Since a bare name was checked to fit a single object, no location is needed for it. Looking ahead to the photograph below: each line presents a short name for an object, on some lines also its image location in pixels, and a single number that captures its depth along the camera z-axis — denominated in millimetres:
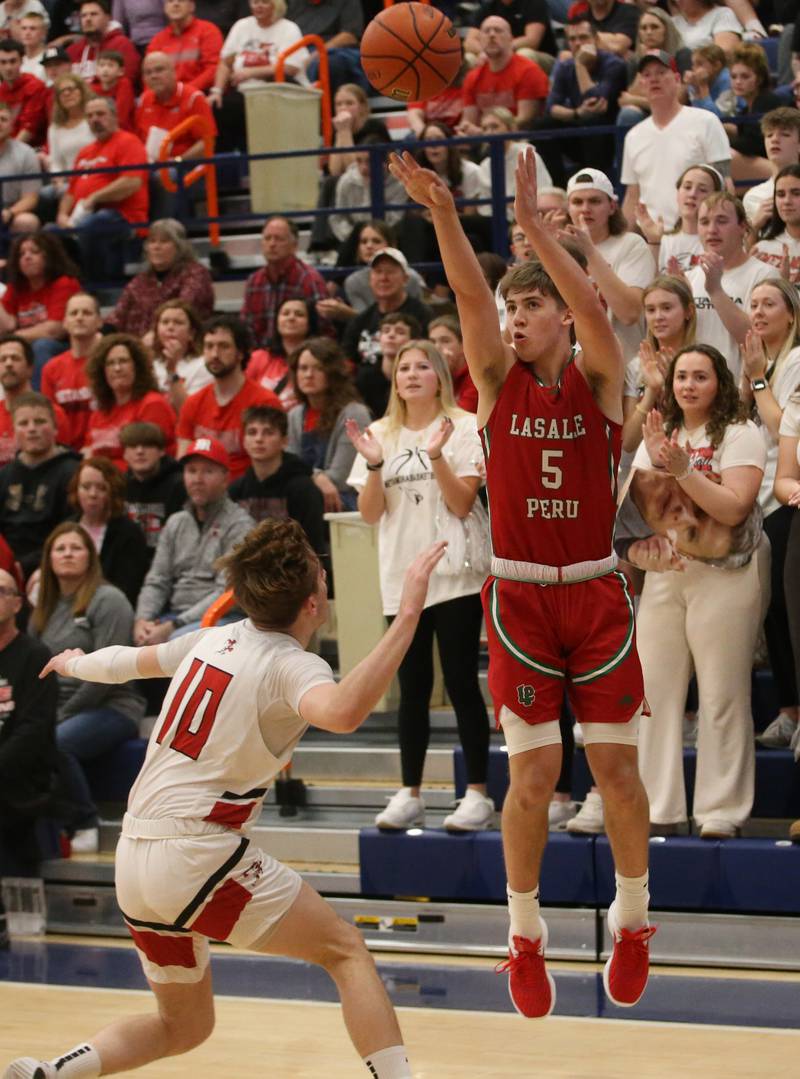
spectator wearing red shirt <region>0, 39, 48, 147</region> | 25957
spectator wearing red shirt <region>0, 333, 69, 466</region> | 18266
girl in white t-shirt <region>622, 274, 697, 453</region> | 13097
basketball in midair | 11019
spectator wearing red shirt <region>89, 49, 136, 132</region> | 25114
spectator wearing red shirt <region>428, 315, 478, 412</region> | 15426
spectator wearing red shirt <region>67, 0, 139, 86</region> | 26445
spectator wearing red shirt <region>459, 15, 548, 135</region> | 21579
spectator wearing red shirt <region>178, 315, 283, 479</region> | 17260
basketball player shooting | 9518
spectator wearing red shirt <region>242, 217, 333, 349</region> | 19125
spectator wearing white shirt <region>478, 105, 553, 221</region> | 20307
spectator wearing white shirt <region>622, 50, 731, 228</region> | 16417
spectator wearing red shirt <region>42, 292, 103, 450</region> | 18902
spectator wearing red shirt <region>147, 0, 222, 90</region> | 25519
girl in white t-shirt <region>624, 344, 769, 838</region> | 12320
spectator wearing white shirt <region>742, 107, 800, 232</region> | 15234
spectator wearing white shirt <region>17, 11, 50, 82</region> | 27628
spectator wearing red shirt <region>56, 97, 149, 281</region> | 22777
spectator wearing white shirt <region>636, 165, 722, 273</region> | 14546
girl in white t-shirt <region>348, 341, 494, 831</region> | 13297
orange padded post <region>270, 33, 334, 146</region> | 23931
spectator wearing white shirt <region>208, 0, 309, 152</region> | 24522
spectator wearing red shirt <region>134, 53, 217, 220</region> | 23413
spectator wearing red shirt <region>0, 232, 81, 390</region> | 21002
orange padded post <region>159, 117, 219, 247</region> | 23132
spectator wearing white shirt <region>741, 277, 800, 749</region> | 13023
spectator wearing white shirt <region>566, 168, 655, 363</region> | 13866
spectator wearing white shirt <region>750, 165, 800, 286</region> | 14132
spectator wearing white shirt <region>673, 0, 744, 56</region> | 21047
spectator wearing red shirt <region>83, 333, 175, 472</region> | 17837
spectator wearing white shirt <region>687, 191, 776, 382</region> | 13385
